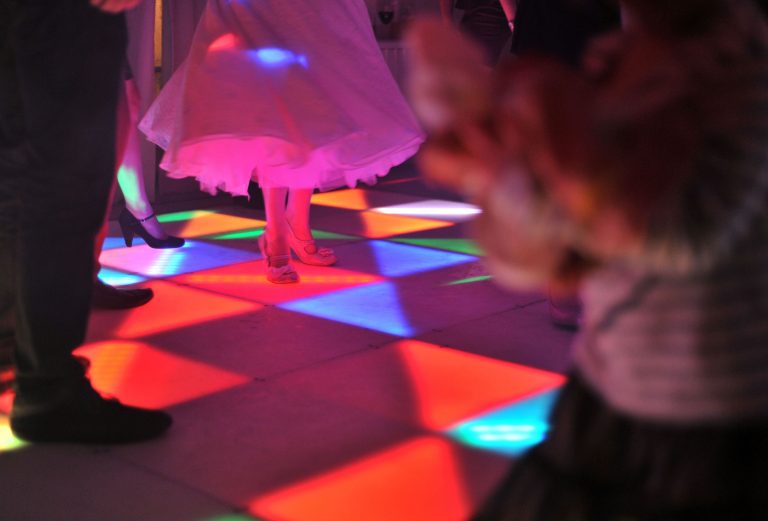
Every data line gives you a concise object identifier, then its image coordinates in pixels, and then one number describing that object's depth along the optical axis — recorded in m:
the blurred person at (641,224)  0.78
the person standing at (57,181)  1.75
